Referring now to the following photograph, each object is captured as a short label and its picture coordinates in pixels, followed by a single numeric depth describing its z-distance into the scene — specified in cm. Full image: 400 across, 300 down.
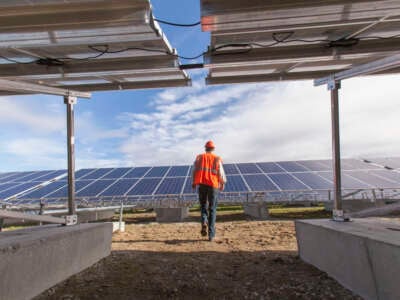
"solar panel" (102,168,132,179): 1426
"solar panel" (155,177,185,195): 1058
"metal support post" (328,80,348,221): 347
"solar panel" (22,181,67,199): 1197
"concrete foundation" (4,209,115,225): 819
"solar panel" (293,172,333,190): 1041
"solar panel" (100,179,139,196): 1110
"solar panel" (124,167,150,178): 1404
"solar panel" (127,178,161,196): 1071
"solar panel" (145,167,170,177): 1388
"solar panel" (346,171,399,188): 1082
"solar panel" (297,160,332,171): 1339
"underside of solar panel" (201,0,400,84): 274
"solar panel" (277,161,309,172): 1334
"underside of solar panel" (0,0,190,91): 276
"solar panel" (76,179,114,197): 1134
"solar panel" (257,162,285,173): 1340
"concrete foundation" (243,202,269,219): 889
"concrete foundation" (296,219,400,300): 197
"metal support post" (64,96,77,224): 359
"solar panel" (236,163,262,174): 1356
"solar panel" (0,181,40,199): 1218
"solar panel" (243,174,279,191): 1055
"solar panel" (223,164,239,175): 1380
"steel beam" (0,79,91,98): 270
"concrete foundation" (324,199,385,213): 975
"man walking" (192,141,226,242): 498
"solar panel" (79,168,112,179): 1470
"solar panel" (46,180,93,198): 1167
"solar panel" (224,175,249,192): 1090
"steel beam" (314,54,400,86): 258
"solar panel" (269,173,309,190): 1039
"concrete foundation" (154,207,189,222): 893
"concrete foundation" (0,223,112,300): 209
